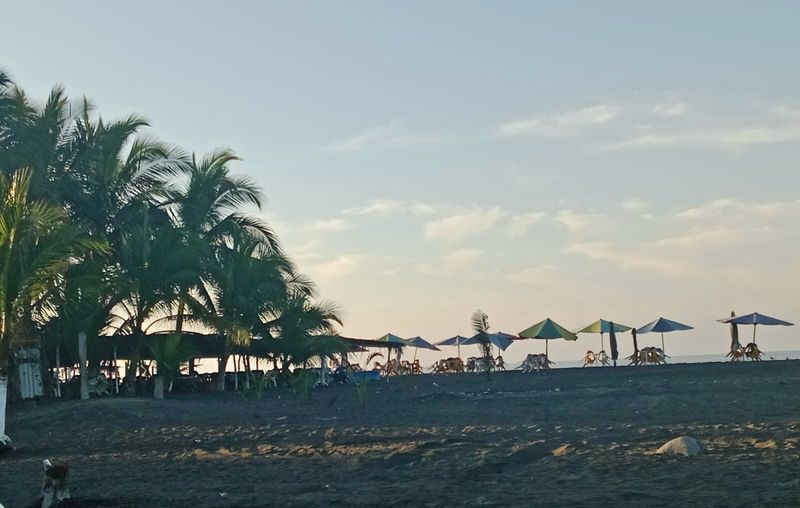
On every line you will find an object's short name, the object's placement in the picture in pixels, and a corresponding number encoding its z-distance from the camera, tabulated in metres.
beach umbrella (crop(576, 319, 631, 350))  43.34
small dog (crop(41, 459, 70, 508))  8.12
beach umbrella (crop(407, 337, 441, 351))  50.19
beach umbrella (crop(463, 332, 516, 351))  47.92
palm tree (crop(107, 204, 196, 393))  24.09
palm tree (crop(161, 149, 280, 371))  29.70
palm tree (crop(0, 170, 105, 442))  14.08
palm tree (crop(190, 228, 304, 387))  27.22
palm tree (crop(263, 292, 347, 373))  32.94
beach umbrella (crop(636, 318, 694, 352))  41.50
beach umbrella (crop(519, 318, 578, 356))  42.38
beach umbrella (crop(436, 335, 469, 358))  51.00
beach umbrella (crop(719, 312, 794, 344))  39.78
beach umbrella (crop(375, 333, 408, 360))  45.72
